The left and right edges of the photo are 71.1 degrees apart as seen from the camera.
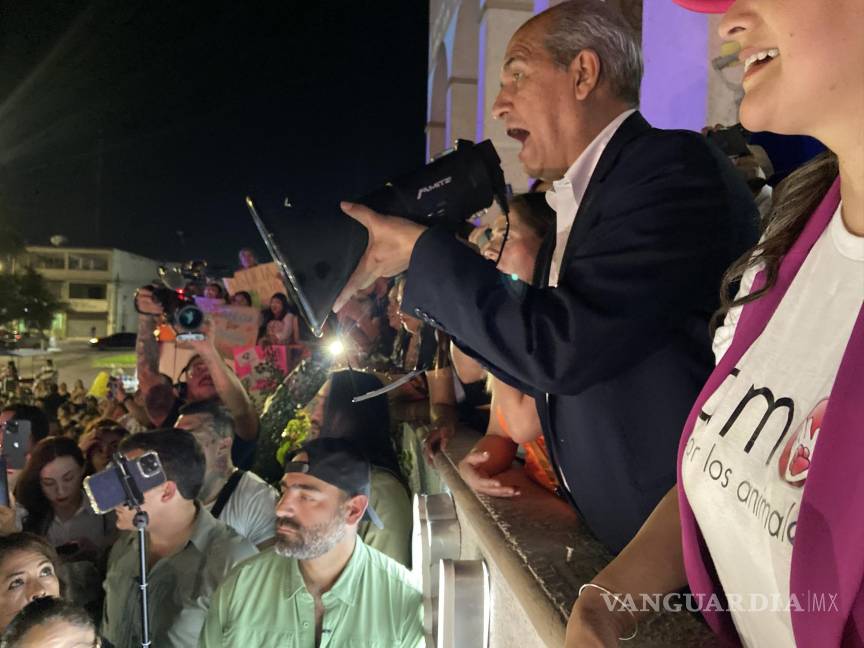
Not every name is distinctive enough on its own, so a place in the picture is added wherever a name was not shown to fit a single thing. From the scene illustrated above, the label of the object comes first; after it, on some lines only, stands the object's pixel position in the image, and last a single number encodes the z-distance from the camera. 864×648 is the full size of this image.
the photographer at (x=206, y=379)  3.51
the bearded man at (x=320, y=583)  2.26
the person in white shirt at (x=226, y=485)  3.24
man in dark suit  0.78
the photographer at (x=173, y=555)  2.59
